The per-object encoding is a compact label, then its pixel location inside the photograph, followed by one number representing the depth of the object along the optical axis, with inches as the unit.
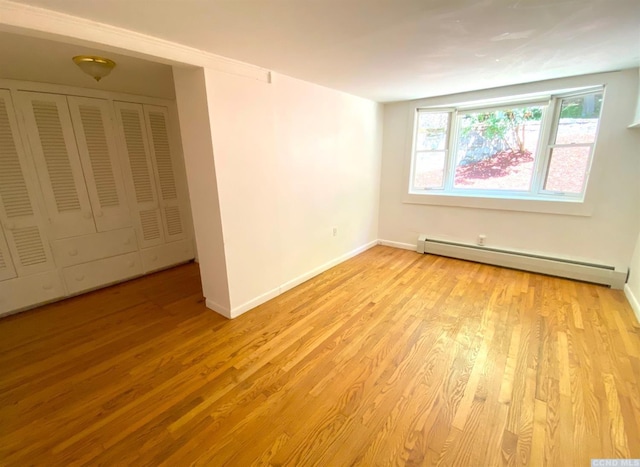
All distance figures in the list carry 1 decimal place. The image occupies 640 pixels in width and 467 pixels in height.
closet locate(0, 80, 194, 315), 99.6
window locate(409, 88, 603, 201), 122.1
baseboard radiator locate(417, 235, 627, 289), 116.4
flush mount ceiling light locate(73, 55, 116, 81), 75.0
